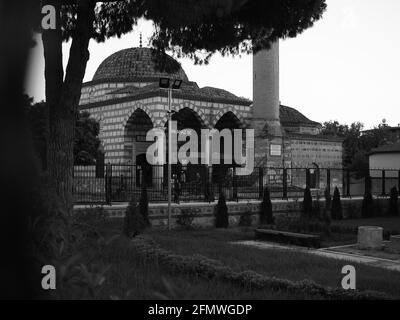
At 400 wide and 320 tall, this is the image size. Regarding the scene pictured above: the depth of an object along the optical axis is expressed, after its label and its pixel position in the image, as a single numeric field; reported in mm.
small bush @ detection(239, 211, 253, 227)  15469
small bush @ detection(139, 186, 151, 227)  13422
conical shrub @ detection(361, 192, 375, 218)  18141
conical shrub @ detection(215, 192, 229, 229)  14633
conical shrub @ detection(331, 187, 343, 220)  17195
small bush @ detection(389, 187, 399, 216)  18969
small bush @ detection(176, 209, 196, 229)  14117
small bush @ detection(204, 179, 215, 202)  15180
